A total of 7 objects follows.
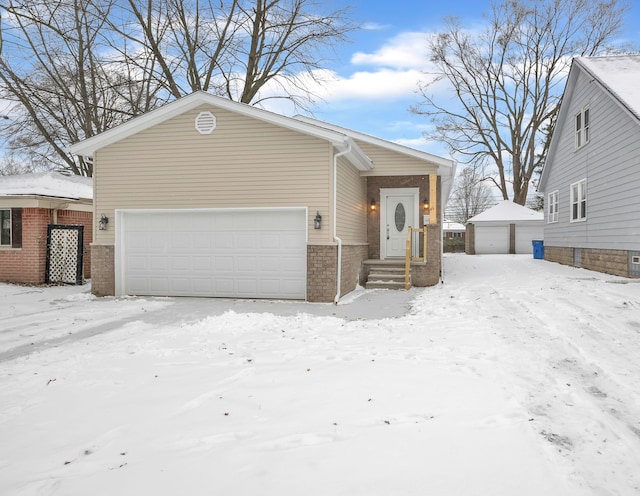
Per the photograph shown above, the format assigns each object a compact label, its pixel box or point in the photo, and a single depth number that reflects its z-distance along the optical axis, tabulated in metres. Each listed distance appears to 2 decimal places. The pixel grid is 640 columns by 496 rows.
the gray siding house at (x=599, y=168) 10.92
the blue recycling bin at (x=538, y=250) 20.11
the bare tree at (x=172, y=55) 18.59
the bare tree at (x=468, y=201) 60.09
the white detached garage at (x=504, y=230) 26.83
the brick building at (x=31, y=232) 12.91
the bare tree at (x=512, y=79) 25.23
